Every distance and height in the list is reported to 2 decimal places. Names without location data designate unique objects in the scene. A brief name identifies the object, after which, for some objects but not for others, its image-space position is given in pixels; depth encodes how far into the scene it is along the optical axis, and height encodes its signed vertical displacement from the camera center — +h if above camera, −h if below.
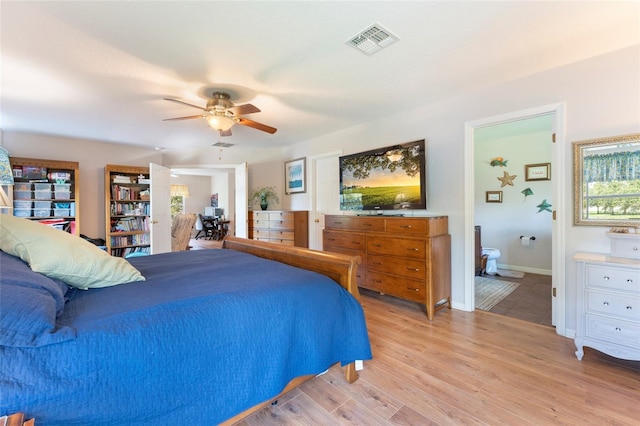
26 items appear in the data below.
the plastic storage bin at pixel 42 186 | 4.28 +0.42
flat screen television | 3.32 +0.41
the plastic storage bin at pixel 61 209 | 4.44 +0.07
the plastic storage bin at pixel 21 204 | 4.15 +0.15
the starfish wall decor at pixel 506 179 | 4.91 +0.52
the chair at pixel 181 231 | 6.33 -0.42
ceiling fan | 2.79 +0.99
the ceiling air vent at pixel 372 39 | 1.94 +1.23
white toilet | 4.60 -0.81
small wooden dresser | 4.92 -0.27
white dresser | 1.91 -0.69
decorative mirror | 2.21 +0.22
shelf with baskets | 4.19 +0.35
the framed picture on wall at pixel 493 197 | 5.08 +0.22
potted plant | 5.71 +0.33
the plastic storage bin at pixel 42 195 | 4.30 +0.29
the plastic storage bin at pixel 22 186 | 4.17 +0.42
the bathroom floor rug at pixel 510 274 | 4.47 -1.05
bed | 0.91 -0.52
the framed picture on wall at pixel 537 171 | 4.57 +0.61
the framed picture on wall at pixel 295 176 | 5.11 +0.65
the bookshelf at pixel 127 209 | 4.86 +0.07
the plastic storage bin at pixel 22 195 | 4.18 +0.29
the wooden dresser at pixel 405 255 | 2.89 -0.50
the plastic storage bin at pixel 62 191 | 4.43 +0.36
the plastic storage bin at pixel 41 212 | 4.27 +0.03
